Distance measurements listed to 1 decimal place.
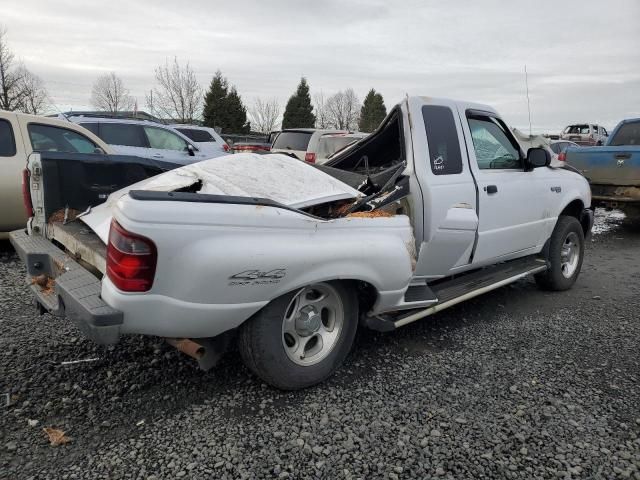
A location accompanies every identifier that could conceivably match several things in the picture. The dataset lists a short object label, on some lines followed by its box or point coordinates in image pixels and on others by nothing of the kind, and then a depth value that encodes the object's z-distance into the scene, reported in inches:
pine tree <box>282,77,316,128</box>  1718.8
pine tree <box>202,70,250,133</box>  1577.3
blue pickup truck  329.1
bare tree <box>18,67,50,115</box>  1296.4
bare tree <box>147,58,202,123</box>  1646.2
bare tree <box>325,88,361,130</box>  2100.1
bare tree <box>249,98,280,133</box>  2082.9
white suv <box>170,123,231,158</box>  562.3
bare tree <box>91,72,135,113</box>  1819.6
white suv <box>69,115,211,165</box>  394.9
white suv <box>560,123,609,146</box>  955.3
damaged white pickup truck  89.7
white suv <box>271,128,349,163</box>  419.0
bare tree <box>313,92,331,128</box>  2054.6
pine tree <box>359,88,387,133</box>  1888.5
